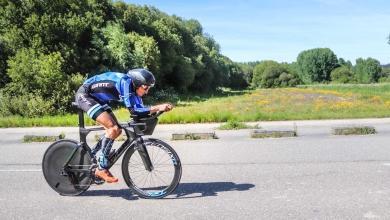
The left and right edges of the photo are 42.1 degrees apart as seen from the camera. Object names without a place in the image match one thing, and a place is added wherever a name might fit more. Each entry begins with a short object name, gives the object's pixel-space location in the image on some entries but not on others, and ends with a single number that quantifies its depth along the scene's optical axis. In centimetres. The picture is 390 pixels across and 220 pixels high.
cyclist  640
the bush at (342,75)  14912
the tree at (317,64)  16375
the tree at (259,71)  14321
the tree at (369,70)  16516
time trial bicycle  658
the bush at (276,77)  13550
